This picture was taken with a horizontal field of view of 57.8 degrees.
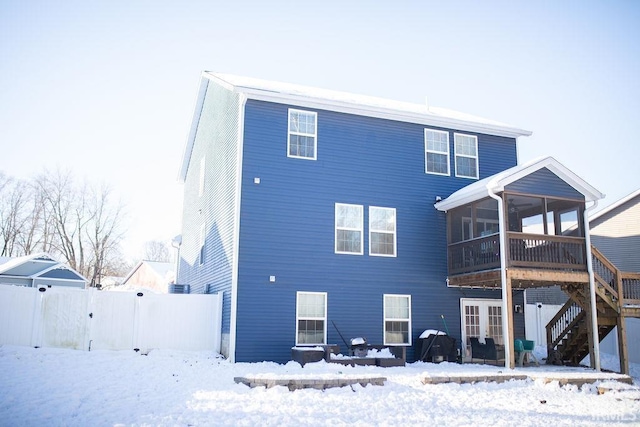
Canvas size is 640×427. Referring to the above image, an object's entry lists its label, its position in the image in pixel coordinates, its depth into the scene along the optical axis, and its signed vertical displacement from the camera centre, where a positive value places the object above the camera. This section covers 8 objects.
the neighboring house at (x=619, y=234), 23.28 +3.56
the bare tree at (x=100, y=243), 46.67 +5.50
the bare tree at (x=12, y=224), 45.25 +6.65
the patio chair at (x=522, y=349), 16.50 -0.88
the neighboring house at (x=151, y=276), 43.98 +3.11
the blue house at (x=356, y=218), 15.79 +2.85
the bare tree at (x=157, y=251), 81.38 +8.44
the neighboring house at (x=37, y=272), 30.05 +2.01
